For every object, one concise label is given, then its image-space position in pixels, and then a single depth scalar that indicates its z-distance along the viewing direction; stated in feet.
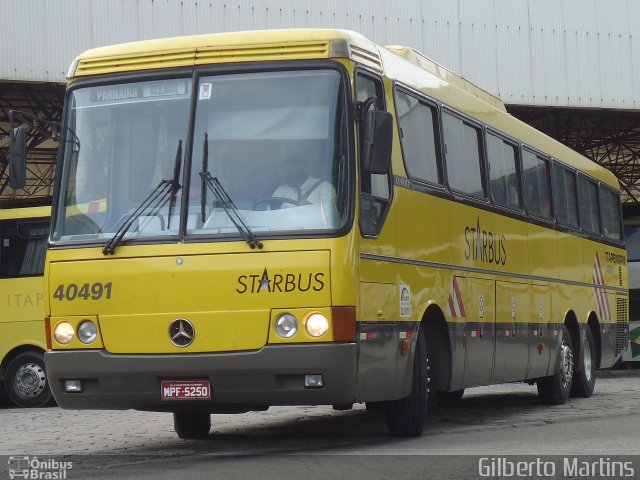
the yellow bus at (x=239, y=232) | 31.76
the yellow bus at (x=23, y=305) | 65.21
